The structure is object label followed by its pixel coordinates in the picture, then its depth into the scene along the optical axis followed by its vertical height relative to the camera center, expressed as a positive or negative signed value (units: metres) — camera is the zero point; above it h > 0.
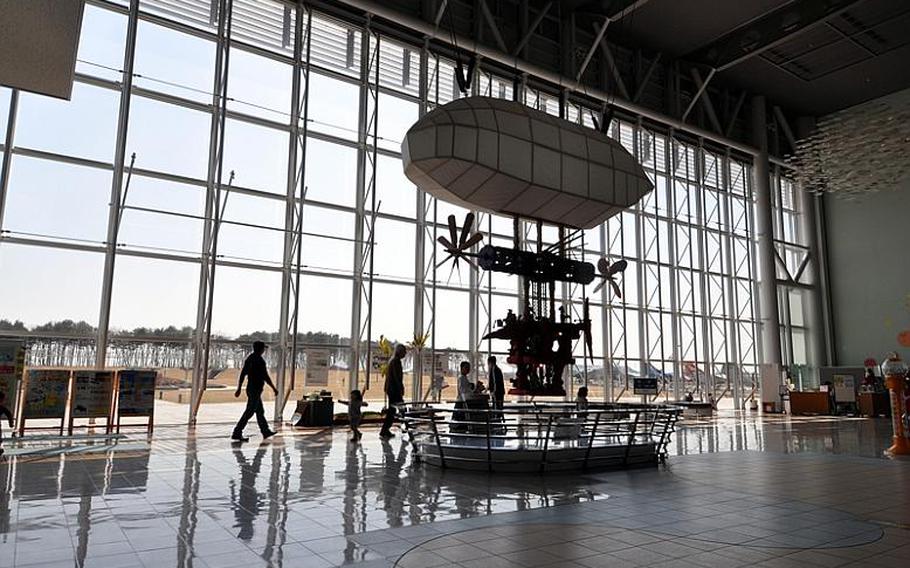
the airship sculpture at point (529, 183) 7.71 +2.57
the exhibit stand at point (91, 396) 9.62 -0.43
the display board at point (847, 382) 21.00 -0.10
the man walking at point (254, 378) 9.01 -0.10
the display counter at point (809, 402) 20.86 -0.82
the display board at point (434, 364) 15.25 +0.23
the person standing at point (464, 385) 9.41 -0.18
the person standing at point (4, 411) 7.15 -0.51
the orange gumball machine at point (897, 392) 8.88 -0.18
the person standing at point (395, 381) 9.63 -0.13
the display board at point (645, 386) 17.14 -0.27
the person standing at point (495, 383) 9.80 -0.14
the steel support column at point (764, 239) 22.72 +5.26
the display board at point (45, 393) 9.16 -0.38
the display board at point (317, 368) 13.30 +0.08
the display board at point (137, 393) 10.06 -0.39
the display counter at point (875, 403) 19.44 -0.76
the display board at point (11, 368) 8.66 -0.01
